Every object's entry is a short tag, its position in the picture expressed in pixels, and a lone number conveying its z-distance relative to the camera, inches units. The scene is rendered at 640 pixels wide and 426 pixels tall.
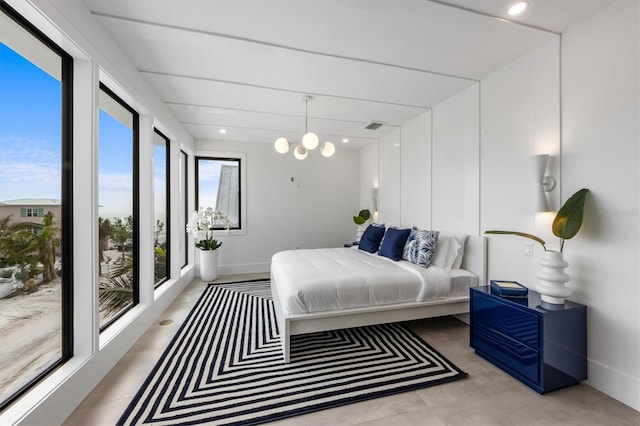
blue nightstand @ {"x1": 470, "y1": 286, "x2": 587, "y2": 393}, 73.3
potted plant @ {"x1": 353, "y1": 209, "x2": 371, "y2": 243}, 207.9
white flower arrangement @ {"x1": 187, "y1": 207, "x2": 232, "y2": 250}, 180.4
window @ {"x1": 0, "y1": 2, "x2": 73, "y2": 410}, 54.7
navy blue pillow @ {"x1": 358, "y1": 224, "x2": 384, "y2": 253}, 157.8
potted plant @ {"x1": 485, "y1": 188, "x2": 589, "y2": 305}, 75.6
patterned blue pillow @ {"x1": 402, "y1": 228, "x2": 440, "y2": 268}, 118.3
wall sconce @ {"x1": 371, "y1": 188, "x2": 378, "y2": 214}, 206.7
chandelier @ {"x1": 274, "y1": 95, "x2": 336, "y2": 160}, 121.4
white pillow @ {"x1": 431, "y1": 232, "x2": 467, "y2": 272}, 117.6
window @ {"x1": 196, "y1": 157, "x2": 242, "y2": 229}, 207.2
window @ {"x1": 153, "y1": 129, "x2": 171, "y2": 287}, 142.0
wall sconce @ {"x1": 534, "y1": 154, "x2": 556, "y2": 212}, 86.9
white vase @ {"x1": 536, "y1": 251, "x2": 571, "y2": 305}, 77.6
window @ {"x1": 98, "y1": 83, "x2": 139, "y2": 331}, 90.9
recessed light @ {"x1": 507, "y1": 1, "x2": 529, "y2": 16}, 70.7
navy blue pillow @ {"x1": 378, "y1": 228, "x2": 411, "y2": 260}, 133.4
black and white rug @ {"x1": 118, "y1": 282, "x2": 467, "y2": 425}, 67.6
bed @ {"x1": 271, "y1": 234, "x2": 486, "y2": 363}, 92.4
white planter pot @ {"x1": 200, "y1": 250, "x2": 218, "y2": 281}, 186.0
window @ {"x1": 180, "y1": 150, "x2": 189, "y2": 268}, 191.6
